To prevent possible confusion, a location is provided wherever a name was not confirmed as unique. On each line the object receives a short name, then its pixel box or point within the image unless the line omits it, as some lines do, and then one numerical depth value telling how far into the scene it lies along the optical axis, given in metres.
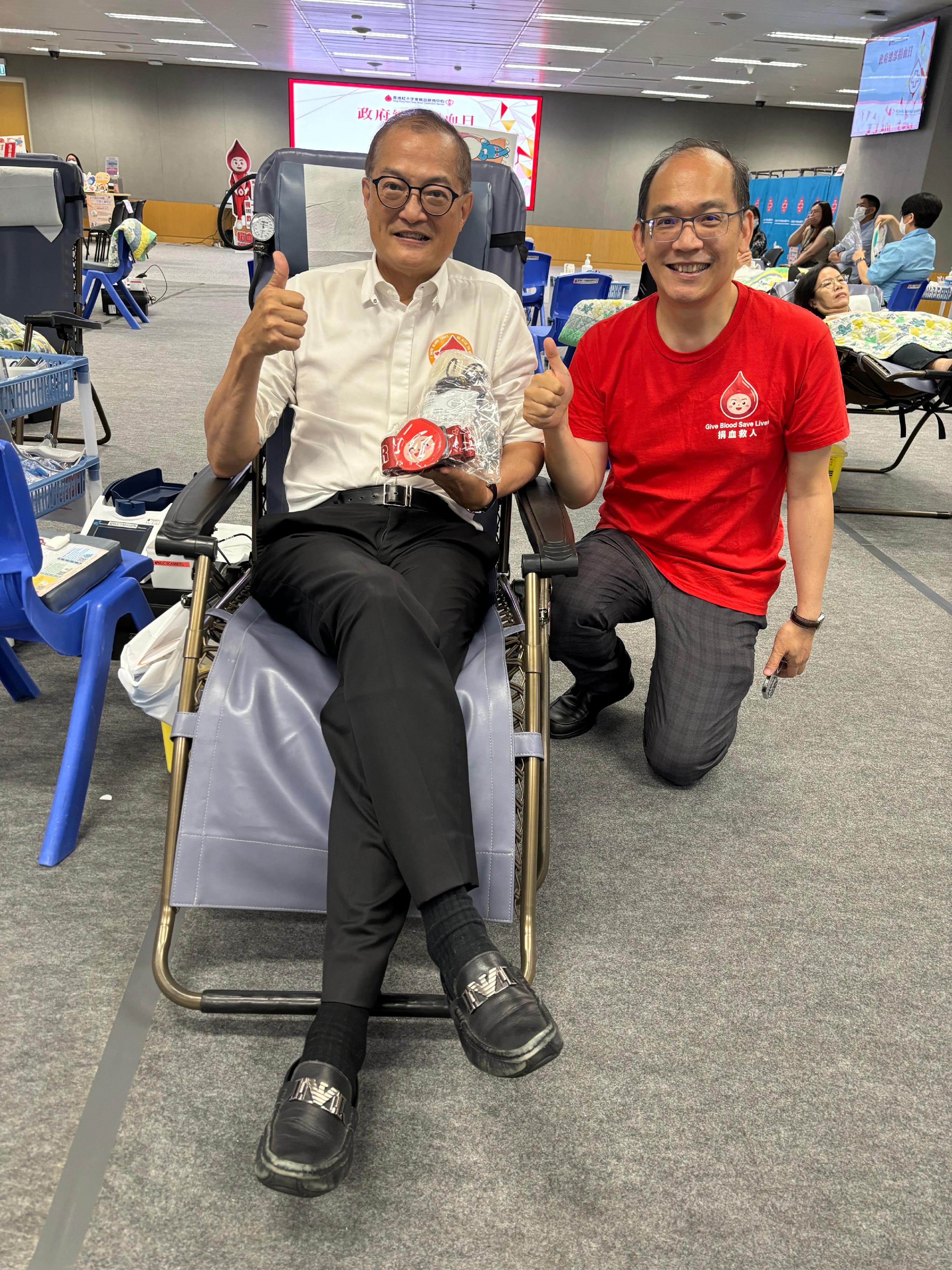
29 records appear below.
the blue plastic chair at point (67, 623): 1.54
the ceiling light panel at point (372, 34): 13.14
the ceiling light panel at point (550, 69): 15.25
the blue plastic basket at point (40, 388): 2.17
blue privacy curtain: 15.07
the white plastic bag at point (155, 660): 1.73
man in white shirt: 1.13
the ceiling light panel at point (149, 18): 12.88
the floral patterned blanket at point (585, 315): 5.09
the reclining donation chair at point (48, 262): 3.55
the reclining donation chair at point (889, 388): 3.79
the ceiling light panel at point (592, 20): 11.02
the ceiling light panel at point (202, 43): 14.94
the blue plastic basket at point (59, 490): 2.16
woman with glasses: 3.91
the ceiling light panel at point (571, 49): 13.12
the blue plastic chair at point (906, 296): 6.74
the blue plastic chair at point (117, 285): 7.00
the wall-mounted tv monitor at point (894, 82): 9.86
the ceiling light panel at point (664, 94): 17.17
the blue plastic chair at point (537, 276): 7.20
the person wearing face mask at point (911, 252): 6.59
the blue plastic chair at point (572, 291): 6.31
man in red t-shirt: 1.74
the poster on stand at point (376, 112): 15.70
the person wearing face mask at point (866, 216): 8.67
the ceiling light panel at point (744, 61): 13.19
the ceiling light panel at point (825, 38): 11.14
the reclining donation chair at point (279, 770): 1.36
